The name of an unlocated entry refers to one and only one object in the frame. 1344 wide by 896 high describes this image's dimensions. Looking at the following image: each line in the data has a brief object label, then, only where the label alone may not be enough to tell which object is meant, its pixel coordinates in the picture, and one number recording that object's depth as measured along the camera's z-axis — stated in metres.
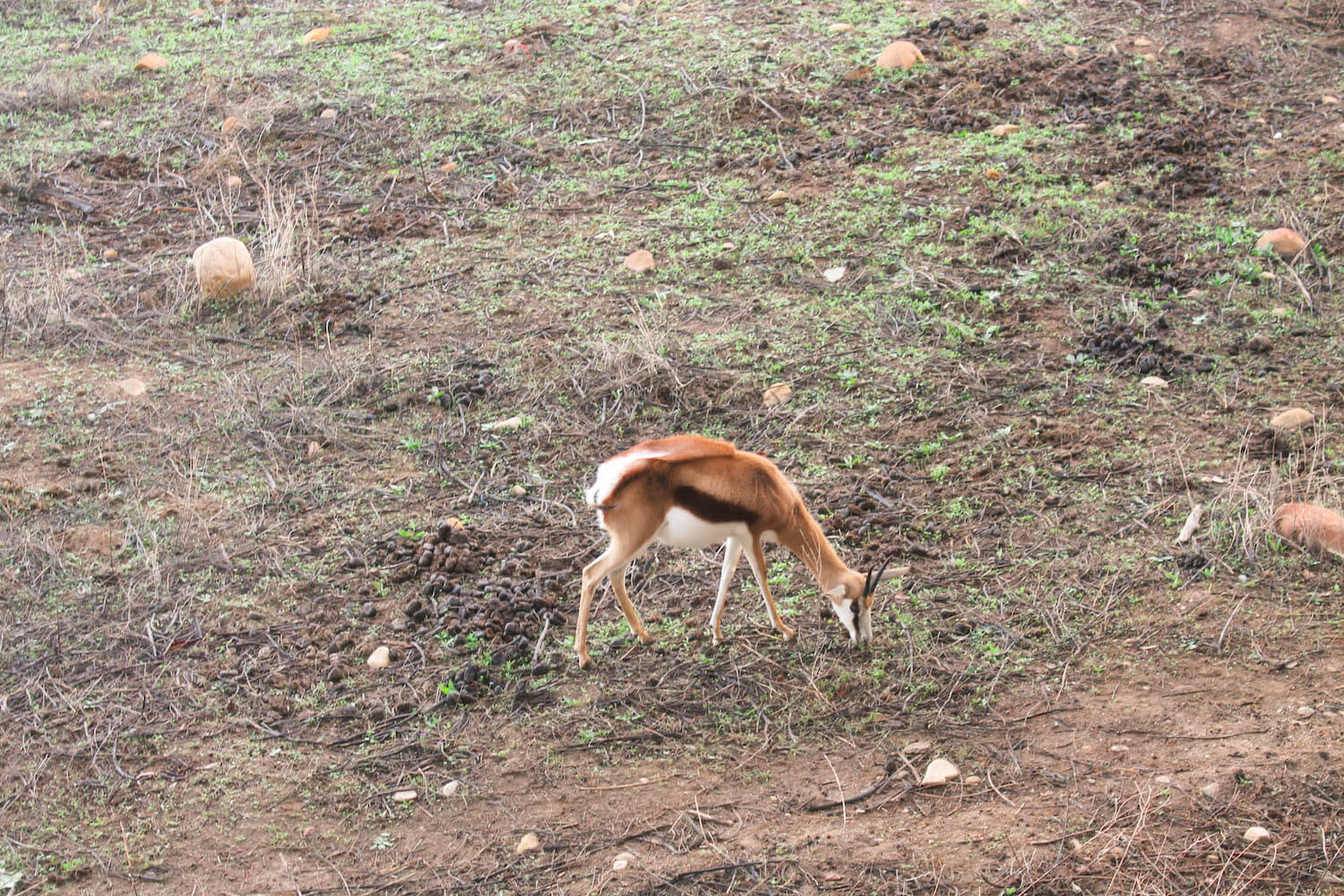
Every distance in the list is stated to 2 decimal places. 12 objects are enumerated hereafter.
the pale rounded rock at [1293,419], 11.45
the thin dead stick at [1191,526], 10.23
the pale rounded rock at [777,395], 12.51
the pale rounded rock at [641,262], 14.95
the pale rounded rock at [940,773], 8.14
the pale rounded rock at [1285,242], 13.99
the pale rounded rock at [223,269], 14.81
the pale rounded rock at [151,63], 21.20
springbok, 8.95
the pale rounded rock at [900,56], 18.44
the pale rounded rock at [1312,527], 9.81
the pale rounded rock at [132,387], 13.34
